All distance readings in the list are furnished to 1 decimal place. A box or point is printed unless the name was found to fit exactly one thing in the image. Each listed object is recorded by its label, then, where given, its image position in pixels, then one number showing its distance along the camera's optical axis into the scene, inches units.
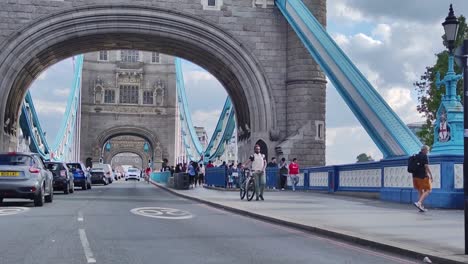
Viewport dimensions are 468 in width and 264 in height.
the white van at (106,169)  2075.5
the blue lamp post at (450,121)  663.1
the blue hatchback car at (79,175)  1352.1
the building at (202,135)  5824.8
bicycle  804.0
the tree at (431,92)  1604.3
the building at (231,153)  3021.7
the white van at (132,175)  3299.7
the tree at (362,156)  5280.0
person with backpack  605.6
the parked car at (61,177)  1047.6
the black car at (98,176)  1943.9
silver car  661.9
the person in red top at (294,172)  1104.8
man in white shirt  792.9
